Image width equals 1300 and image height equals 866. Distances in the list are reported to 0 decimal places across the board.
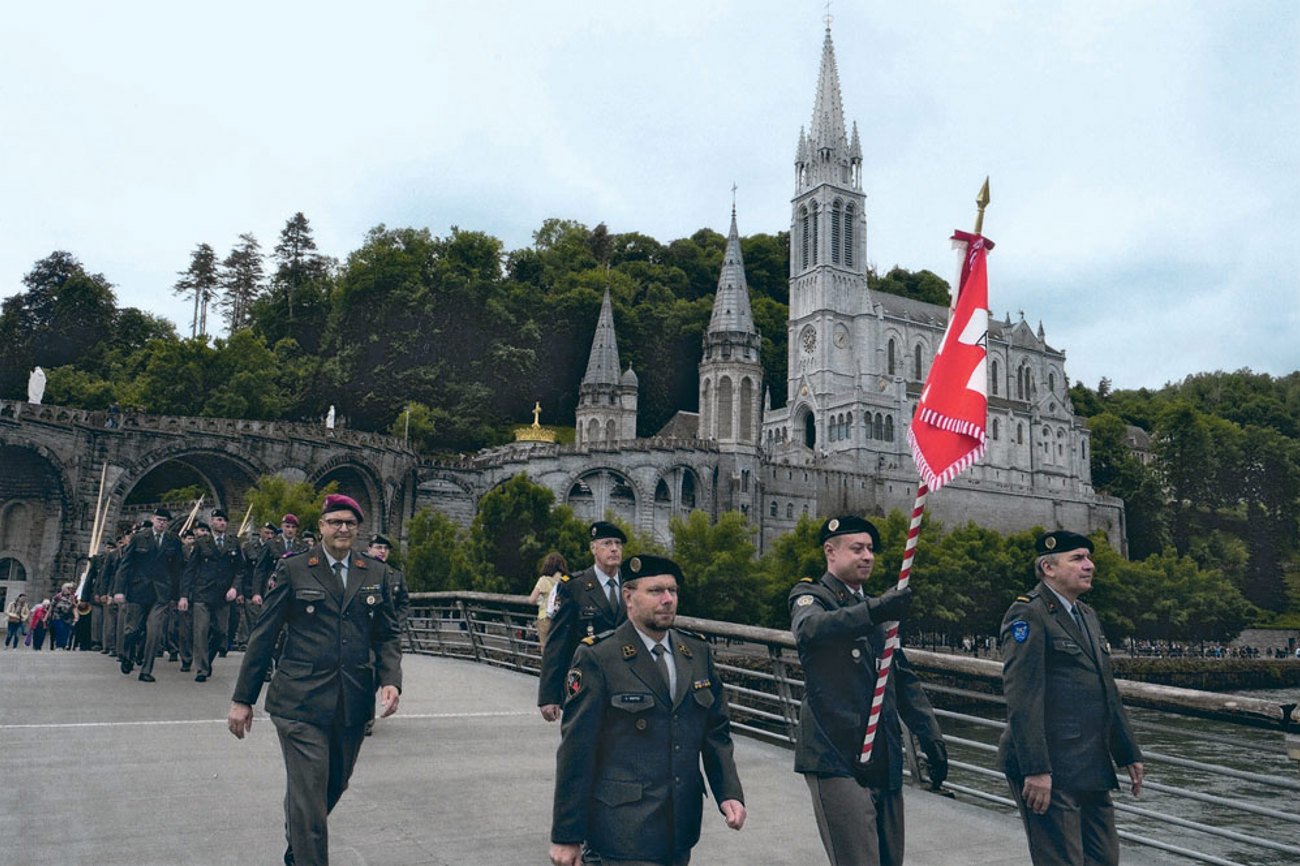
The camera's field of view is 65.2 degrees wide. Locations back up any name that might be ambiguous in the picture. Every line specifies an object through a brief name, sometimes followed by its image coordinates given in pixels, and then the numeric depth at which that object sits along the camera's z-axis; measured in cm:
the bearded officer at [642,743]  406
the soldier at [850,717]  484
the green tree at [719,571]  4794
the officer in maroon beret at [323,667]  538
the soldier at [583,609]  722
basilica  5934
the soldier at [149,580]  1356
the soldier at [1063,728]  492
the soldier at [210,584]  1348
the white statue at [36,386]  4622
